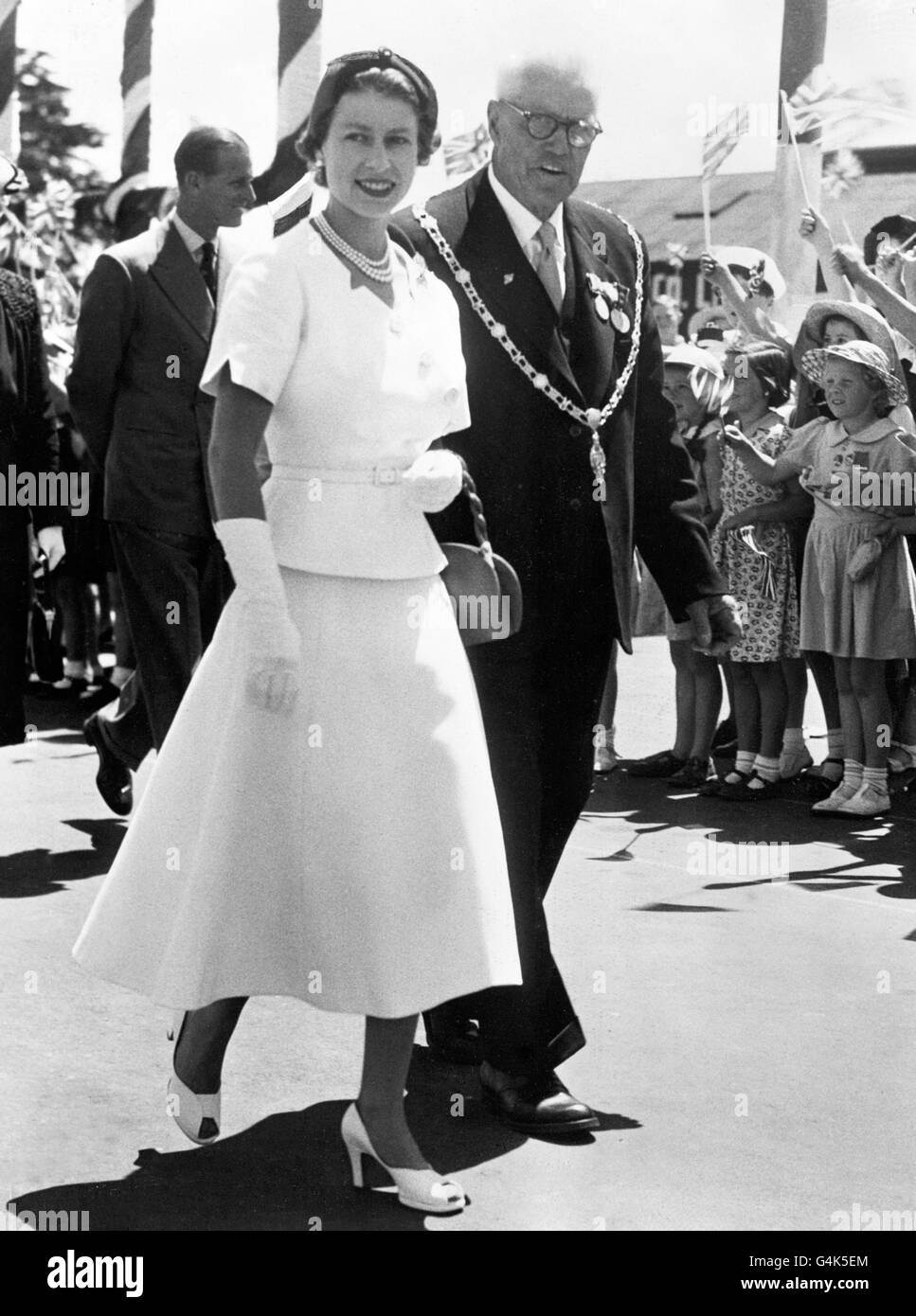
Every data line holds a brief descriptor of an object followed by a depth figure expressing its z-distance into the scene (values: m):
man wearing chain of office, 4.50
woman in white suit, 3.88
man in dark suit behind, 6.53
